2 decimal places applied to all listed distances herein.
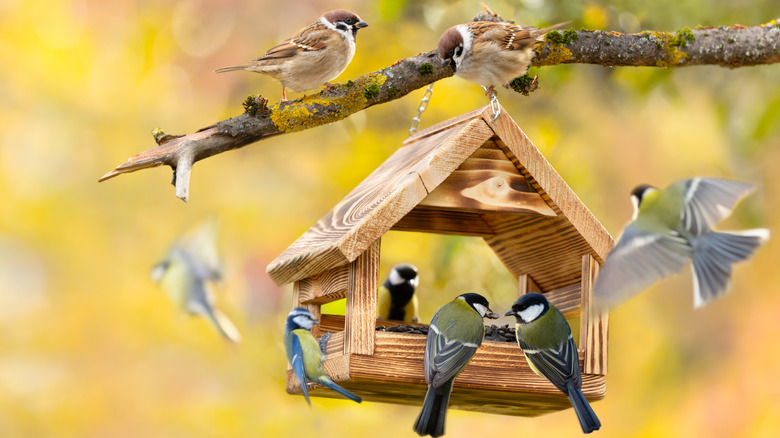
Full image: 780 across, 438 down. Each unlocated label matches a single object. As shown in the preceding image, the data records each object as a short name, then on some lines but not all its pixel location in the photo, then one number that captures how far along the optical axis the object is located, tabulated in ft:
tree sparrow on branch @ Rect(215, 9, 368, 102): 24.90
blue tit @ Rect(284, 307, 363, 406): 18.28
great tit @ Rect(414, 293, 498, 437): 16.63
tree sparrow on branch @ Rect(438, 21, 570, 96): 19.90
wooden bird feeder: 17.48
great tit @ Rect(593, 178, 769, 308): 15.38
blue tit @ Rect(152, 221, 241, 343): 32.76
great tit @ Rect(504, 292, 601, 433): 17.10
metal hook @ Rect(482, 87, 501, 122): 18.40
